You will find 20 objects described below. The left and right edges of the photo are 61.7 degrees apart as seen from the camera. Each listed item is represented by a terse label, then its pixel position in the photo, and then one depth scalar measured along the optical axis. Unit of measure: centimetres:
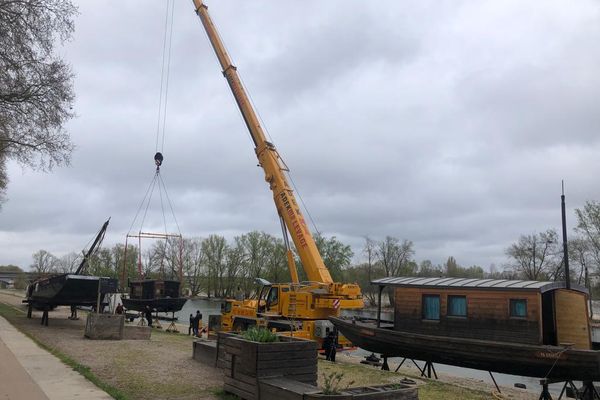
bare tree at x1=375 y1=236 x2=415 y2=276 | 8355
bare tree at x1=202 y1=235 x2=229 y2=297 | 10362
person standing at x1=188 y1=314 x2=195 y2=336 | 2578
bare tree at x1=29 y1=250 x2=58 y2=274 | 12281
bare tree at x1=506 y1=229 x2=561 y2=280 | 6438
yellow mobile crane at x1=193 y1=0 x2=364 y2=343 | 1797
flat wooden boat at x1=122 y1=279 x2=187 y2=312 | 3378
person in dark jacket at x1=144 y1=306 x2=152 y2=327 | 3101
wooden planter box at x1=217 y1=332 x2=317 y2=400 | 741
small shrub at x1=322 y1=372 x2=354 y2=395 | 626
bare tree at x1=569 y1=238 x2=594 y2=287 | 5815
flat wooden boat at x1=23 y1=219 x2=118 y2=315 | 2231
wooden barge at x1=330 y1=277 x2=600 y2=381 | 1243
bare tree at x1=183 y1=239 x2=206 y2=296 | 10488
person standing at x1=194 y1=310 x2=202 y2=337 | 2494
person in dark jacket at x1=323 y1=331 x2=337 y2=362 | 1700
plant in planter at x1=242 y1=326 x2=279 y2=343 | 787
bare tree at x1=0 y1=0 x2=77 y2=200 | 969
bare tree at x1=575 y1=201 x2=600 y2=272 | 5034
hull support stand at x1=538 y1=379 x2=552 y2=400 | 1173
